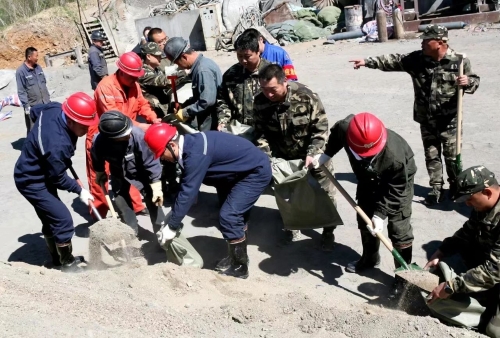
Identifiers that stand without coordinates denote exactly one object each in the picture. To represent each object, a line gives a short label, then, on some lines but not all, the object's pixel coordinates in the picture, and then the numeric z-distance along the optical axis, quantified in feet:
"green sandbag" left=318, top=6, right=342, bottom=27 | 68.03
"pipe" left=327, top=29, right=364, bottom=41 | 60.36
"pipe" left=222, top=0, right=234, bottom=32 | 73.36
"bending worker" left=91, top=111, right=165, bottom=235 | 17.48
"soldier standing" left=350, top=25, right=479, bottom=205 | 20.15
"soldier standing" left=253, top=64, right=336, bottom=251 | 17.60
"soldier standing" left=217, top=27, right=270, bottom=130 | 19.65
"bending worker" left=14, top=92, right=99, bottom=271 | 16.80
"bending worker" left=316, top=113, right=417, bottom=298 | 14.96
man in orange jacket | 20.65
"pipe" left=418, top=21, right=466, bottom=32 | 54.60
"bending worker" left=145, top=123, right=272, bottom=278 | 15.65
